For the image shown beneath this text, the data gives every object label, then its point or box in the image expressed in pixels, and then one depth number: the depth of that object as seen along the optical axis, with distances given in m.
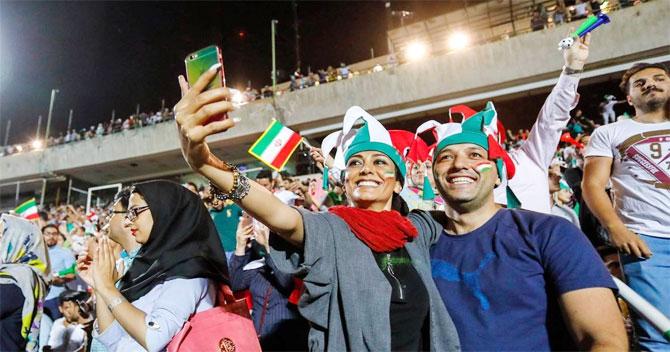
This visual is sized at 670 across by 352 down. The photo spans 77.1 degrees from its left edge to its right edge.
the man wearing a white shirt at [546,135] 2.56
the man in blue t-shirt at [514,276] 1.46
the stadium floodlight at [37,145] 29.04
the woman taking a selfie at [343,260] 1.33
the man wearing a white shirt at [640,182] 2.25
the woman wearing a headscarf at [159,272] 1.84
